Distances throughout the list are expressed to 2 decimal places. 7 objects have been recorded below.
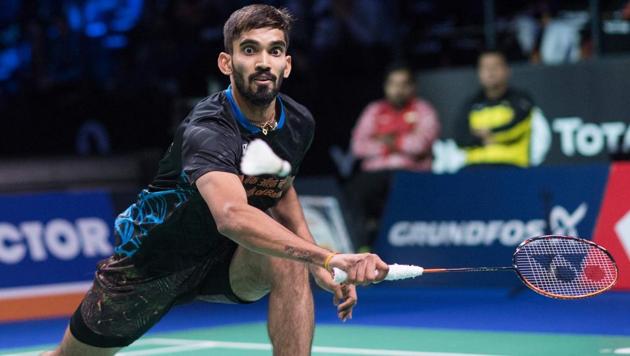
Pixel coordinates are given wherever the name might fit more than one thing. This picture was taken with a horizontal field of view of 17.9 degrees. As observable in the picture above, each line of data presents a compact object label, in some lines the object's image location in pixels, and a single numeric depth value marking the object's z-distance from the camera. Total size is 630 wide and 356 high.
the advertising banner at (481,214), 15.85
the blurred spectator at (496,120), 16.56
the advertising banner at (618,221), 15.14
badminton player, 7.19
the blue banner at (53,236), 15.31
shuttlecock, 6.65
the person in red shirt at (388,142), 17.52
